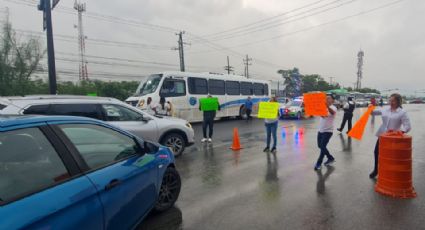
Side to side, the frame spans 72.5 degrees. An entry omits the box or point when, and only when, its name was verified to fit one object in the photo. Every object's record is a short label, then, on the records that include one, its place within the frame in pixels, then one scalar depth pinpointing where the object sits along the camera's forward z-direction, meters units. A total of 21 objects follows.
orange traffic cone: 9.18
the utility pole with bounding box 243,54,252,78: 64.12
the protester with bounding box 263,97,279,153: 8.49
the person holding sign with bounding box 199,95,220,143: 10.42
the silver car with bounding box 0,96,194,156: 5.62
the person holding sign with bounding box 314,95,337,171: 6.27
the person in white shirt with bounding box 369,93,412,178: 5.12
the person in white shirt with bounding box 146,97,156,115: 13.92
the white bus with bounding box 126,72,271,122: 16.31
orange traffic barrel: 4.64
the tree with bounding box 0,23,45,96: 28.52
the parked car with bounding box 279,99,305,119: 20.77
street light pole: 12.10
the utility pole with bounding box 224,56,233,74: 56.81
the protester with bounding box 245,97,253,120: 21.26
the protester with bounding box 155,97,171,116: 13.36
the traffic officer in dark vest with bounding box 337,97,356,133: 13.19
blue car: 1.90
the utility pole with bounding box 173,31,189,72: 34.75
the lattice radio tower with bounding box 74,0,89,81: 38.59
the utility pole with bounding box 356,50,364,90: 94.56
